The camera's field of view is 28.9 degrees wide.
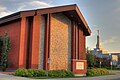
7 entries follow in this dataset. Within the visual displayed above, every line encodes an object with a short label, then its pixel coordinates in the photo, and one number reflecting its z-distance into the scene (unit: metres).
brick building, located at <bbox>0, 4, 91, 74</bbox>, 26.69
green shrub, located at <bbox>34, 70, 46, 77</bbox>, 23.83
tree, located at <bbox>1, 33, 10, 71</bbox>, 26.80
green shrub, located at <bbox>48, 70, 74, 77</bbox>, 24.80
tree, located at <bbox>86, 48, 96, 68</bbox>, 50.94
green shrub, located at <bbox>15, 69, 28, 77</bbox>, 22.75
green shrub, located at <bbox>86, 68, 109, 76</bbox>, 31.01
